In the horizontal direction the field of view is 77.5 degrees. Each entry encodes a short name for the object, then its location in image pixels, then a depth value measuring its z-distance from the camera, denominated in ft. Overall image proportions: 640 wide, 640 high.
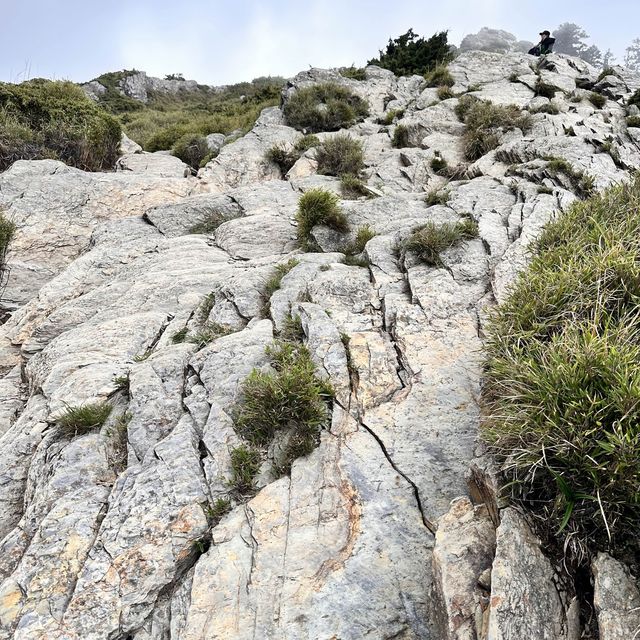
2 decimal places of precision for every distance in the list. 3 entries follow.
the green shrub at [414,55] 89.92
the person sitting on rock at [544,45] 87.10
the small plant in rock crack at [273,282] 25.21
